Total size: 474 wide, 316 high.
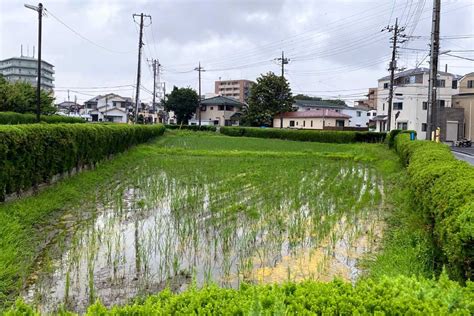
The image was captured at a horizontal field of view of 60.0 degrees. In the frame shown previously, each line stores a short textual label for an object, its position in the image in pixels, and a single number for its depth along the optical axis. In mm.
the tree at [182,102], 62688
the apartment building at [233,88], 115500
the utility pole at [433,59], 18078
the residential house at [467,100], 44188
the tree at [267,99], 55062
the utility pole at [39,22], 20609
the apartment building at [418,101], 44312
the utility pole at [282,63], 51906
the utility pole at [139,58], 34062
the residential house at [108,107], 74625
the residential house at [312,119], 55281
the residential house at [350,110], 65750
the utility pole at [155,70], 58094
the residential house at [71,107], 86188
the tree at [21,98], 30859
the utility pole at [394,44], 36750
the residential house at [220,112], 69062
